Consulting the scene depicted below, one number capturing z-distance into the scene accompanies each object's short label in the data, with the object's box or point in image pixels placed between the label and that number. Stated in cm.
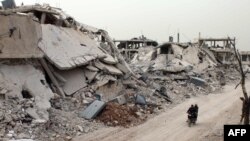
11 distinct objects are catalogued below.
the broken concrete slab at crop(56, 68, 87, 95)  1215
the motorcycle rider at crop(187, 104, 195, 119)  1100
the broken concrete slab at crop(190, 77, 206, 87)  1932
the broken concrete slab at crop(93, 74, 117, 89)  1311
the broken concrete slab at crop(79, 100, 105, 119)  1057
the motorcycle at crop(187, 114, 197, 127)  1095
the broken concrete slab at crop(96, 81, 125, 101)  1313
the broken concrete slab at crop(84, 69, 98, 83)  1309
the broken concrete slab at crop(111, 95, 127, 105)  1230
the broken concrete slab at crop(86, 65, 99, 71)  1337
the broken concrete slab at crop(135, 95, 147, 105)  1276
